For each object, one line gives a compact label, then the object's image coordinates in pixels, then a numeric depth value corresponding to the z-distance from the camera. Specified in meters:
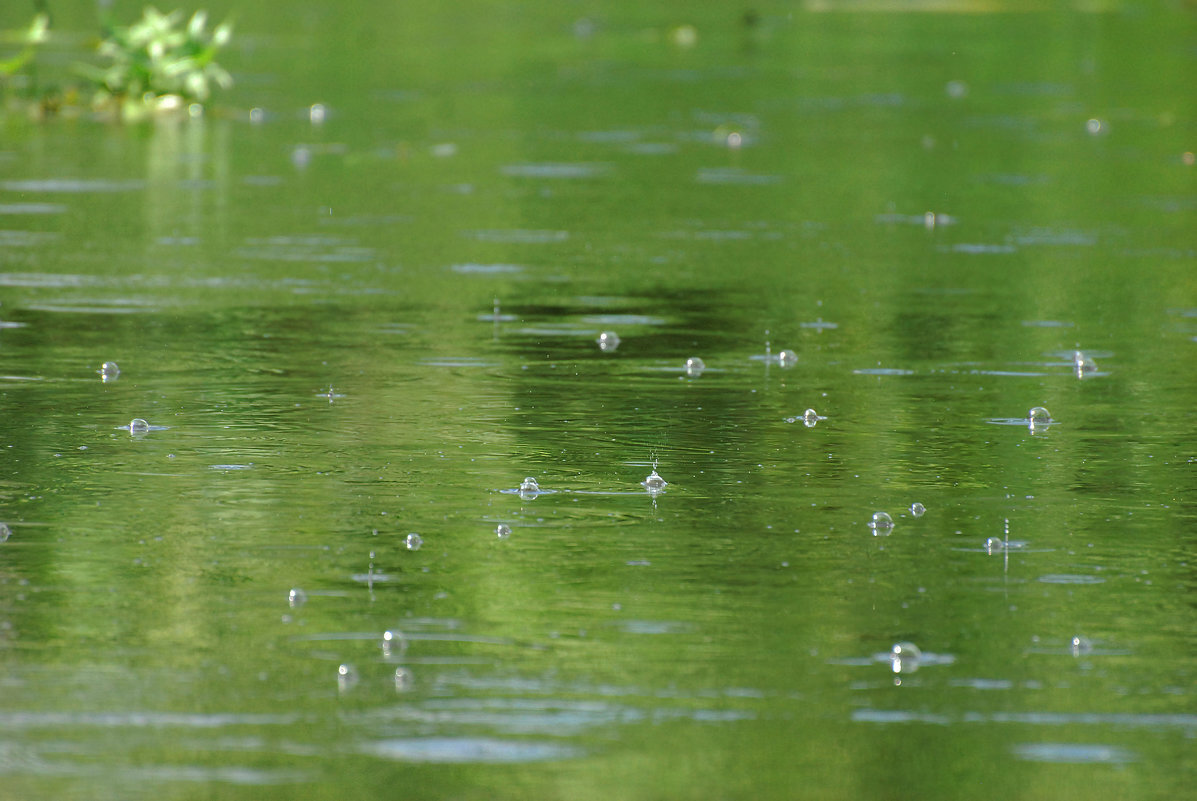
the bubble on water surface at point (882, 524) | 16.67
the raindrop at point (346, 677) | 12.70
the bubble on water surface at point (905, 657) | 13.19
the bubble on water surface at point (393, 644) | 13.34
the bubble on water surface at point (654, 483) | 18.09
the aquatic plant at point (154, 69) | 46.94
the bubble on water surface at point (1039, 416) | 21.22
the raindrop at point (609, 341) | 25.44
